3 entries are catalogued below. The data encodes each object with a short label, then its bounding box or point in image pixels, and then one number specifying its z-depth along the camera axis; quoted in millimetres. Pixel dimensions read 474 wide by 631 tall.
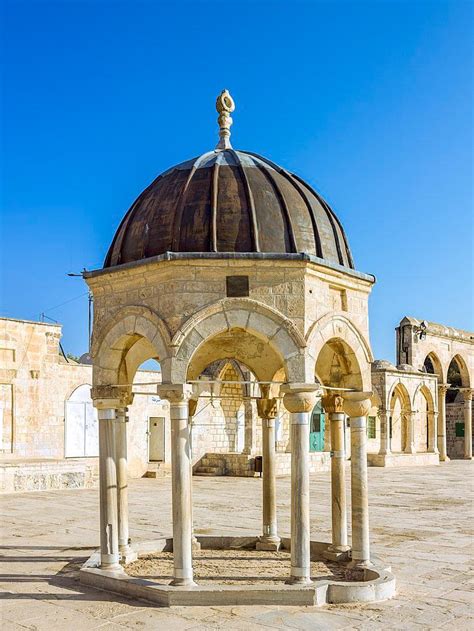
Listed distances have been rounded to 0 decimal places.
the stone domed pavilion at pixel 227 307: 7738
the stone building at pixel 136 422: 20844
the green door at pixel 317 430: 28562
